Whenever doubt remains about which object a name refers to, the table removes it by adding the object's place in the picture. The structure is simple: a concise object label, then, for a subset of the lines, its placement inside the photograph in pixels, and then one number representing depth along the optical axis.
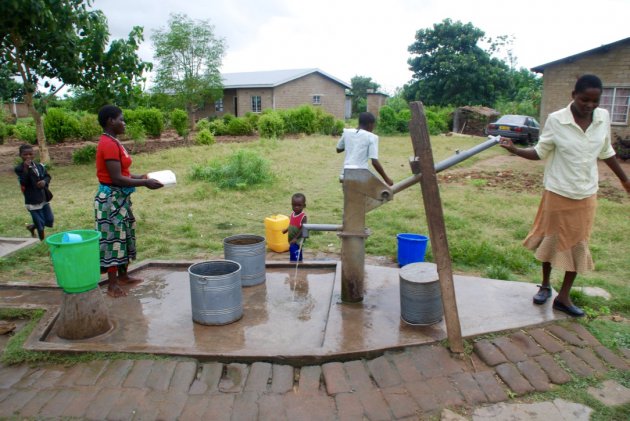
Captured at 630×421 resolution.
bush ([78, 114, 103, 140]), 19.64
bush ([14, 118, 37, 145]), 19.00
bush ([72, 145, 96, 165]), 13.43
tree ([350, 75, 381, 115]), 42.09
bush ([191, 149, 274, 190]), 9.27
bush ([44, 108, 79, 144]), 18.36
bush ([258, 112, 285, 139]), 20.56
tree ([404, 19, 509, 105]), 29.97
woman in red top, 3.61
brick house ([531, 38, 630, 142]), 13.84
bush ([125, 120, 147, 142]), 15.55
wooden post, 2.96
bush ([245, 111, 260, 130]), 22.73
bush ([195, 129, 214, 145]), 16.77
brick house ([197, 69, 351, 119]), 29.08
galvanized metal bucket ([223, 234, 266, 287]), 3.94
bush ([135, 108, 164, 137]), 19.74
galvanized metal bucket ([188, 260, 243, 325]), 3.21
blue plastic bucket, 4.61
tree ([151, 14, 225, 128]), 26.83
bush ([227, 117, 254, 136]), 22.00
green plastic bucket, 2.93
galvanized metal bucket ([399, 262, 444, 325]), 3.17
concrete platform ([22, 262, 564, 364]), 2.96
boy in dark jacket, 5.69
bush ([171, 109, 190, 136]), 19.14
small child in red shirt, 4.75
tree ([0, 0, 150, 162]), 10.46
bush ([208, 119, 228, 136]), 22.17
